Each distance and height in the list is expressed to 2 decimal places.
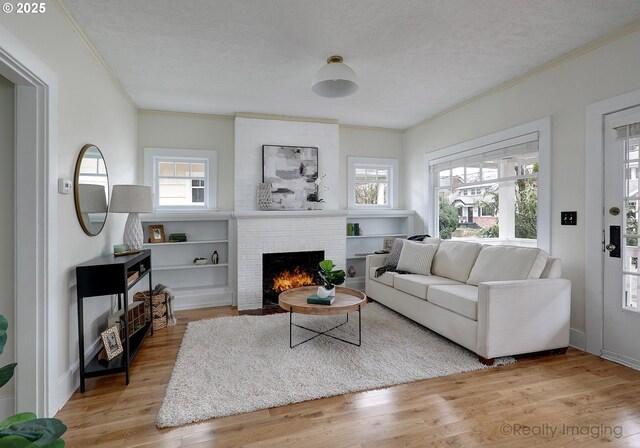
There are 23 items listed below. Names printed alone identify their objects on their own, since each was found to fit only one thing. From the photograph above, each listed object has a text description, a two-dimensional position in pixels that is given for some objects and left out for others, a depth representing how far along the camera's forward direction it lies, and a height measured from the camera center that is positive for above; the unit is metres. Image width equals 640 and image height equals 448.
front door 2.60 -0.16
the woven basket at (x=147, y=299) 3.53 -0.85
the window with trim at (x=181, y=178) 4.49 +0.62
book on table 3.00 -0.72
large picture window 3.50 +0.39
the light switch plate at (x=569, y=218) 2.98 +0.04
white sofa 2.66 -0.71
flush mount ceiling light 2.83 +1.24
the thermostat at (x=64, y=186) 2.18 +0.24
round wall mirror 2.49 +0.26
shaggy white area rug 2.16 -1.15
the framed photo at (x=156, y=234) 4.29 -0.16
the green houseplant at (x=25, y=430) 0.71 -0.51
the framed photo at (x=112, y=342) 2.50 -0.94
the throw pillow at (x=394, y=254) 4.36 -0.44
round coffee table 2.87 -0.75
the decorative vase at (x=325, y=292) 3.10 -0.67
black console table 2.30 -0.49
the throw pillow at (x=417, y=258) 4.02 -0.45
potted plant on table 3.14 -0.54
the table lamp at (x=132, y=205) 2.96 +0.15
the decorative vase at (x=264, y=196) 4.57 +0.36
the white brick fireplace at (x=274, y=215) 4.40 +0.09
